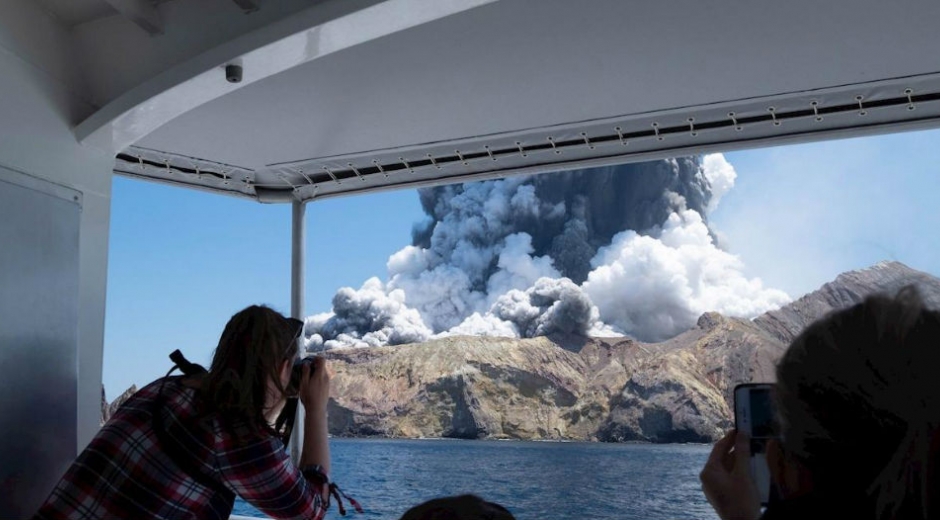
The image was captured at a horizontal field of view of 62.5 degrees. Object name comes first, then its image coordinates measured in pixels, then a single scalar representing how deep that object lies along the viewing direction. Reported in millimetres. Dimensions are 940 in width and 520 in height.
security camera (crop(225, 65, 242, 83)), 1754
